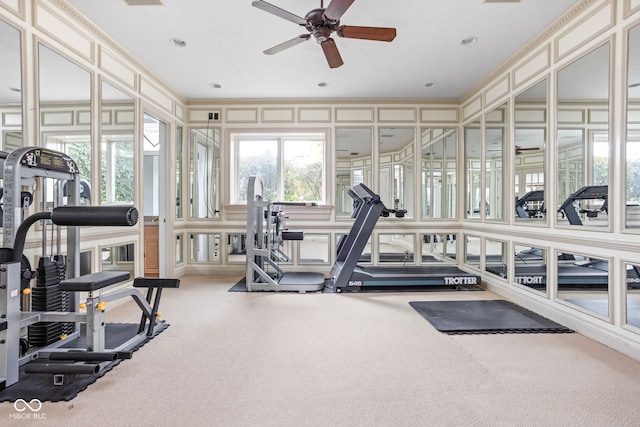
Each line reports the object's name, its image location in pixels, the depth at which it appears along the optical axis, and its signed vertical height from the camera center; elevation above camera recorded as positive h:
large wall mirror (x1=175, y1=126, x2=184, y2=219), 5.82 +0.79
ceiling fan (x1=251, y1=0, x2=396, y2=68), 2.67 +1.75
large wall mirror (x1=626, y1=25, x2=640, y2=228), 2.68 +0.71
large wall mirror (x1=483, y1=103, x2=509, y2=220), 4.56 +0.78
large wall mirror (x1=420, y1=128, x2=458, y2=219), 5.93 +0.74
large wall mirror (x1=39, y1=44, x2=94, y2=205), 3.01 +1.06
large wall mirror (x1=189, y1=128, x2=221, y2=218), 6.05 +0.69
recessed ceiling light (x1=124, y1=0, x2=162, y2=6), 3.17 +2.14
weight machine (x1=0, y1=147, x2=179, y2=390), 2.14 -0.69
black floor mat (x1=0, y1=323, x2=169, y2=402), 2.05 -1.24
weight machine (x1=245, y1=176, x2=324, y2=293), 4.77 -0.55
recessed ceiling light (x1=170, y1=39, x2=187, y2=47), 3.88 +2.13
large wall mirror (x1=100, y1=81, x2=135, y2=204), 3.88 +0.85
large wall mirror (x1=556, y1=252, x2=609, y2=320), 3.04 -0.76
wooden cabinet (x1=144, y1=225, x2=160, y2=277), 5.64 -0.64
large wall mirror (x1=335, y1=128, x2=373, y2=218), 5.97 +0.92
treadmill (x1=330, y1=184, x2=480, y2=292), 4.71 -1.04
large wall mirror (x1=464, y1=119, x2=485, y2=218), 5.23 +0.74
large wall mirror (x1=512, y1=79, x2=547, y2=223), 3.82 +0.77
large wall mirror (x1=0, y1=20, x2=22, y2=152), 2.64 +1.05
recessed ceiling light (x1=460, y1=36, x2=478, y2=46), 3.83 +2.14
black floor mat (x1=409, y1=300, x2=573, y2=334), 3.25 -1.25
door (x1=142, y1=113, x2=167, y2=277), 5.52 -0.37
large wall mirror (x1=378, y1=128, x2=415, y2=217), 5.97 +0.87
